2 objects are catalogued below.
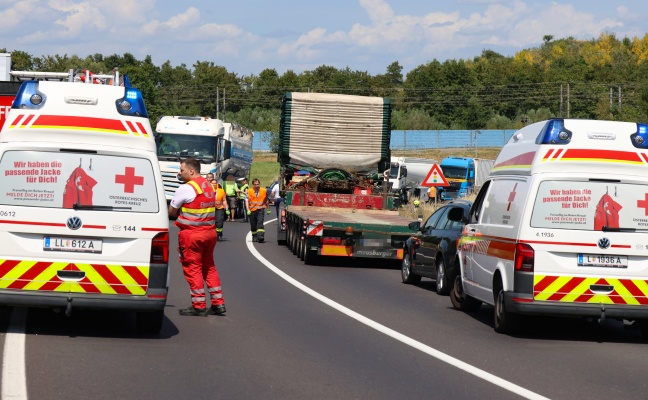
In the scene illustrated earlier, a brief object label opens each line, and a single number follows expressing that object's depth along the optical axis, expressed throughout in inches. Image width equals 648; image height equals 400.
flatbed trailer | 883.4
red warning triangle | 1358.3
